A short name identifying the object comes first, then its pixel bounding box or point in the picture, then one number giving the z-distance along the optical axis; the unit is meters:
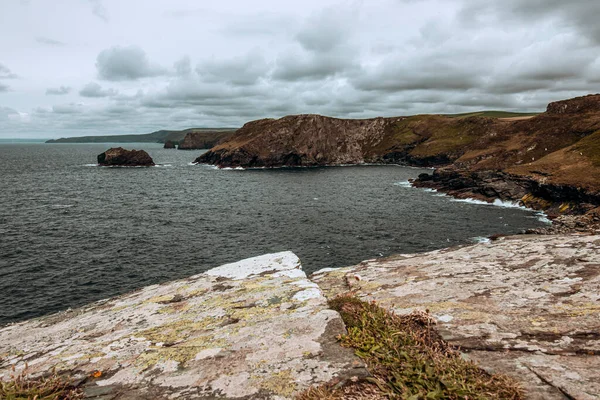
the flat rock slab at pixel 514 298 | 6.07
